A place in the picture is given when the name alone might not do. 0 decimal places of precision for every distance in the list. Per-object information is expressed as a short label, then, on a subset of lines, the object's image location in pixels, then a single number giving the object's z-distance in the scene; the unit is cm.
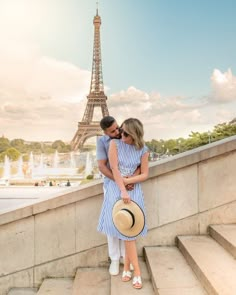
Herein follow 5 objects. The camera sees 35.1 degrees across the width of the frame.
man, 341
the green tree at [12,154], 6020
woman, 324
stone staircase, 308
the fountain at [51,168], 4497
